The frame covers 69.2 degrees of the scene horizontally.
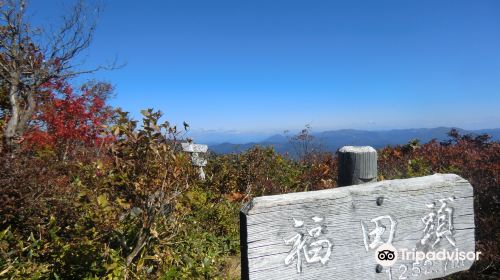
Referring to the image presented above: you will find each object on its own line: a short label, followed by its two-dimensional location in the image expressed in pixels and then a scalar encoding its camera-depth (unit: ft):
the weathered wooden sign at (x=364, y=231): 5.18
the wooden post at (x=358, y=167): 6.46
